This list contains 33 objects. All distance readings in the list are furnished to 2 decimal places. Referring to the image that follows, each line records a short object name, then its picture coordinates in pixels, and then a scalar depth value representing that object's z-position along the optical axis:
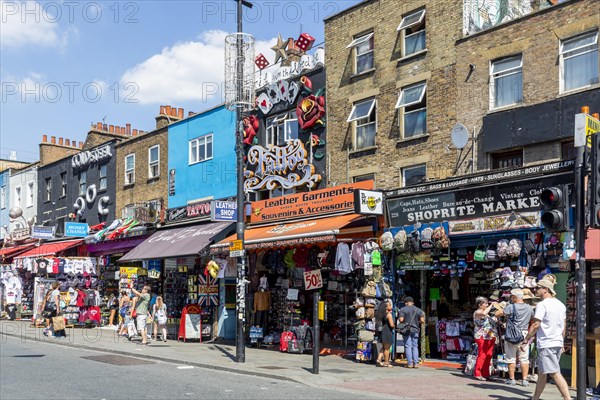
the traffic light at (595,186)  9.66
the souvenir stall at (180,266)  22.28
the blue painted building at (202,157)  25.16
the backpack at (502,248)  14.30
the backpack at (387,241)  16.47
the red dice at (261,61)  24.58
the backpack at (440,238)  15.47
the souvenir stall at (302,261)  17.62
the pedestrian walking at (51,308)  22.31
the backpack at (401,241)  16.27
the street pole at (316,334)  13.95
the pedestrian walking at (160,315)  21.92
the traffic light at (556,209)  9.97
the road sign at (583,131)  10.12
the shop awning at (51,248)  31.03
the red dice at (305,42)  23.33
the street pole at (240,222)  15.95
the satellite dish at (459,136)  17.11
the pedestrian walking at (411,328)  15.21
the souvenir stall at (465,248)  13.98
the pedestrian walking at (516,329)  12.73
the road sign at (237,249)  16.19
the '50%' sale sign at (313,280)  14.61
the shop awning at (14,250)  35.78
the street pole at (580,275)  9.63
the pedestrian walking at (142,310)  20.87
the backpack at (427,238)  15.81
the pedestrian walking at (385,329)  15.66
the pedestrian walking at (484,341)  13.53
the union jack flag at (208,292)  23.02
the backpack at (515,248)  14.12
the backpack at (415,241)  16.03
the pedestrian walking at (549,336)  10.12
